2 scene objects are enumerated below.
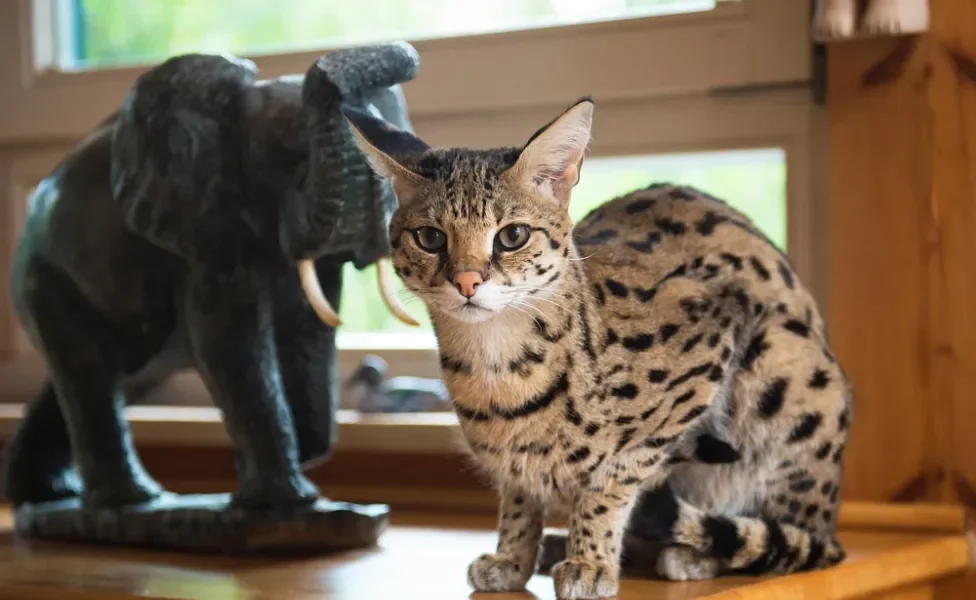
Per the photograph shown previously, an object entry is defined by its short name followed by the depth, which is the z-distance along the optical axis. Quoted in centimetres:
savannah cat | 140
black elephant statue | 152
